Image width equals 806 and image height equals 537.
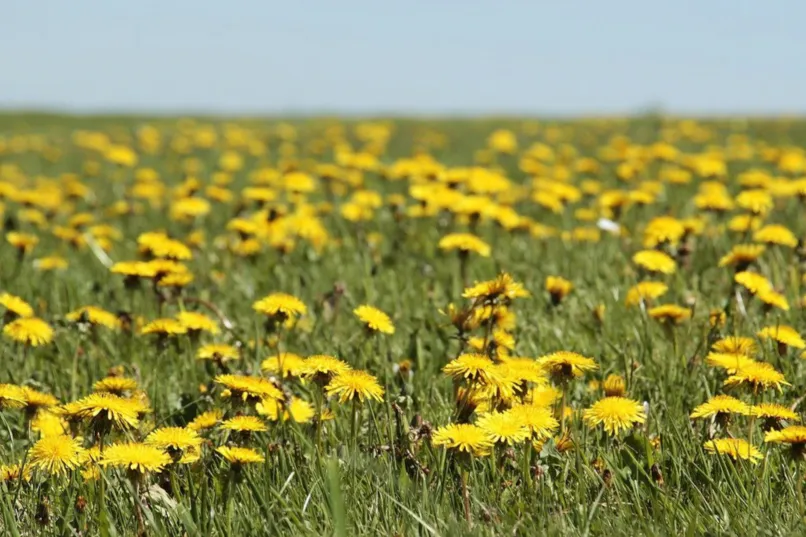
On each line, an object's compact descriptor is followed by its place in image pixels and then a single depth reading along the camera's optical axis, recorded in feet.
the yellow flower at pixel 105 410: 12.60
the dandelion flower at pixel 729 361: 14.39
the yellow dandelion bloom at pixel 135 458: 11.47
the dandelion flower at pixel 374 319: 15.84
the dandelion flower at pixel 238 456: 12.10
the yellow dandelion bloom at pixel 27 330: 17.80
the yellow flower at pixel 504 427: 11.80
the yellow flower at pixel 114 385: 15.19
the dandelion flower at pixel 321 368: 13.12
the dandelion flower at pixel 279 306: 15.70
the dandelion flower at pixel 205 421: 14.21
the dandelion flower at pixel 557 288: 21.13
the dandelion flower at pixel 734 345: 16.06
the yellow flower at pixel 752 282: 17.85
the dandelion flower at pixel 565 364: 13.24
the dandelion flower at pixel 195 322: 18.15
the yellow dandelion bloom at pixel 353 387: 12.91
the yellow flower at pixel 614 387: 14.69
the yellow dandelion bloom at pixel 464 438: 11.94
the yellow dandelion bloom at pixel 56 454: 12.23
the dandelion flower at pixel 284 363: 15.55
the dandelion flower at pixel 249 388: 13.19
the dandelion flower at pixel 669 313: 18.43
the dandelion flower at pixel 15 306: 18.20
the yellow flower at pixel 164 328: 17.56
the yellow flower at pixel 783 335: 16.21
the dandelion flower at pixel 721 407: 12.87
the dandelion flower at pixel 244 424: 12.91
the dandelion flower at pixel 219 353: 17.12
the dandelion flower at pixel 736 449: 12.52
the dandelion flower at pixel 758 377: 13.58
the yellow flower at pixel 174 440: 12.28
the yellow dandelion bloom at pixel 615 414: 12.69
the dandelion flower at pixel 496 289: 14.99
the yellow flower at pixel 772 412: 12.92
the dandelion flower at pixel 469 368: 12.84
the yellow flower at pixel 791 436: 11.82
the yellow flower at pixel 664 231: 22.63
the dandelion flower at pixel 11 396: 13.75
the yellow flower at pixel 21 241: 25.59
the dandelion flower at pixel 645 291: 20.41
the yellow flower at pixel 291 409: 14.15
